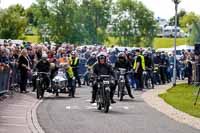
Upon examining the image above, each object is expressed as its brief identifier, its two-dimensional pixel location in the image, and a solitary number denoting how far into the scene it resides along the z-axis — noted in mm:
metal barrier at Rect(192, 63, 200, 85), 38000
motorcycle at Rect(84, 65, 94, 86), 37047
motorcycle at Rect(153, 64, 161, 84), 40525
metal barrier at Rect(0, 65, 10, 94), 24484
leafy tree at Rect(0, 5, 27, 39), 77875
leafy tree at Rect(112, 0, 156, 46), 89750
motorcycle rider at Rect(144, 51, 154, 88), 36944
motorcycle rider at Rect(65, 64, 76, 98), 28512
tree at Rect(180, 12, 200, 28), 140025
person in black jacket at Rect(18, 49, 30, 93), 29497
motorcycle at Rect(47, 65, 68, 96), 28219
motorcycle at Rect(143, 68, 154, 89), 36731
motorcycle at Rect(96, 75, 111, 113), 21875
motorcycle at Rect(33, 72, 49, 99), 26809
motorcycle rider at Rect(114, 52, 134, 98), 28109
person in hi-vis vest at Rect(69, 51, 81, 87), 36188
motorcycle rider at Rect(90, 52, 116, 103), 23000
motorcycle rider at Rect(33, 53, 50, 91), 28028
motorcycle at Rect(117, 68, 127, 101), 27278
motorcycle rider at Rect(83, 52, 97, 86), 37256
